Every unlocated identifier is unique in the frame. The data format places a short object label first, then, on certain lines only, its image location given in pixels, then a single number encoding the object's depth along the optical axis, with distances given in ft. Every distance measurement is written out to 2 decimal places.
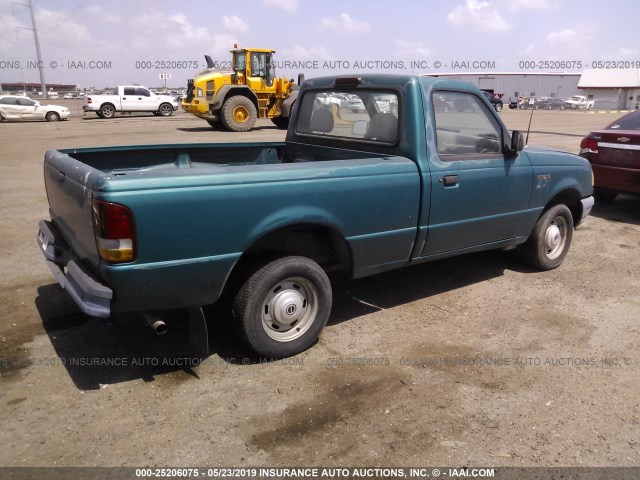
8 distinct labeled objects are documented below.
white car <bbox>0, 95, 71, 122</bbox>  82.28
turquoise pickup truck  9.38
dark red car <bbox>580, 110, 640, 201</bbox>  23.85
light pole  142.10
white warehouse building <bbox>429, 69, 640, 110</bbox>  209.36
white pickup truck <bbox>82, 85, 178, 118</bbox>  89.61
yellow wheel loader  60.03
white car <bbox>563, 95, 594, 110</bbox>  185.66
